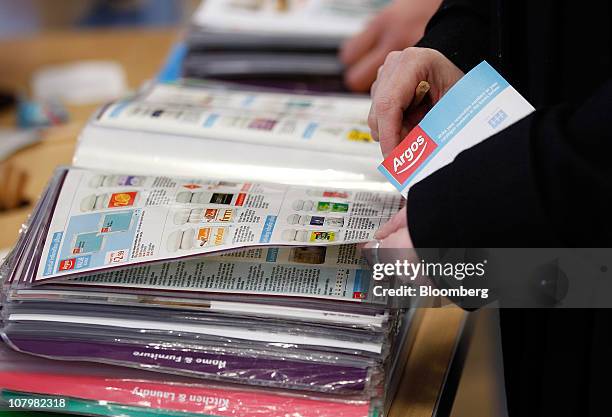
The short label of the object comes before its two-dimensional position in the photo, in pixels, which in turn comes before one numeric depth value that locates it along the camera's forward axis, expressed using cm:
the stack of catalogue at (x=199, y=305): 124
